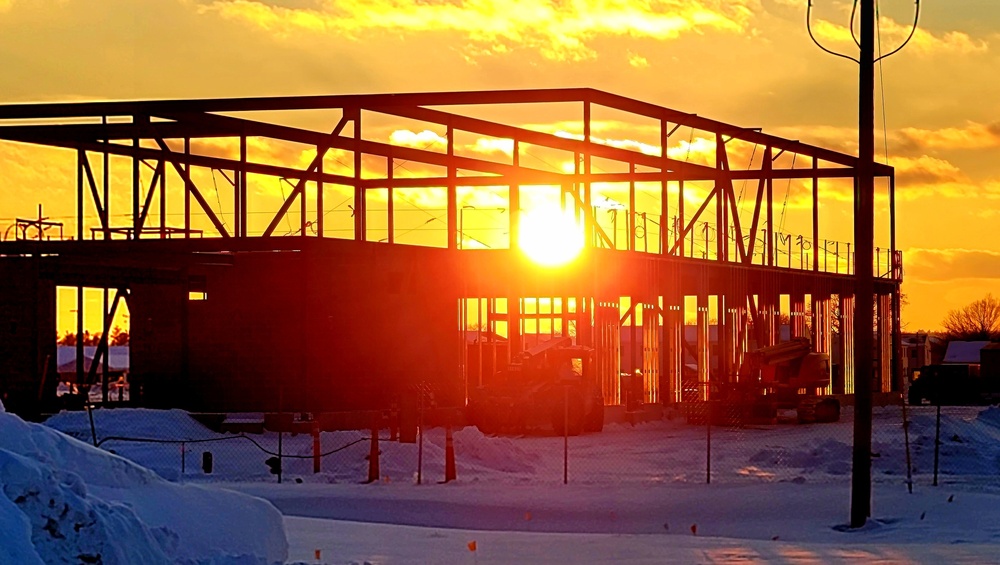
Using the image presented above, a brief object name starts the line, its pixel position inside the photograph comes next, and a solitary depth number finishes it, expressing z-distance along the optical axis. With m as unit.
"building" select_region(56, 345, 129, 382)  134.00
